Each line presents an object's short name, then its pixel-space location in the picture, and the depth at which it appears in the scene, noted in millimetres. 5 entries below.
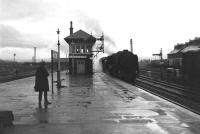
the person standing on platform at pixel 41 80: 12500
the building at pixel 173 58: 55194
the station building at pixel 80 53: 42781
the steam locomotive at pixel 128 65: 32031
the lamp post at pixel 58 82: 21694
